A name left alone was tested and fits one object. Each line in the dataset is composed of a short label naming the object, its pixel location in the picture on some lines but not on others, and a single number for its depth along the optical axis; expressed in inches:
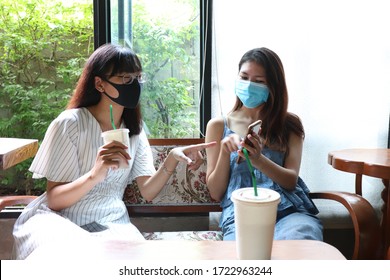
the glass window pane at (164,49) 87.3
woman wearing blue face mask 66.7
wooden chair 57.7
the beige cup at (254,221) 34.5
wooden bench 58.6
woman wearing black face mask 60.7
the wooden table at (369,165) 70.2
